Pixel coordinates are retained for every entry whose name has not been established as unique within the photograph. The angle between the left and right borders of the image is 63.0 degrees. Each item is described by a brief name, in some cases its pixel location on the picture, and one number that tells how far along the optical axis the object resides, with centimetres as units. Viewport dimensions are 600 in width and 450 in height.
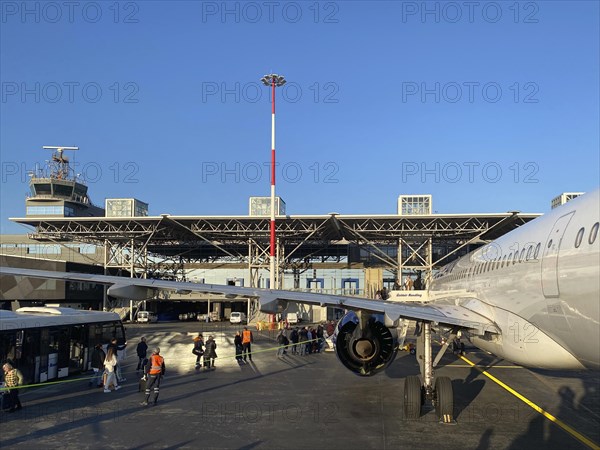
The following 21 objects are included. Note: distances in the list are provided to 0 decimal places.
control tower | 8075
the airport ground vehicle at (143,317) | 6194
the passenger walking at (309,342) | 2992
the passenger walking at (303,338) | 2933
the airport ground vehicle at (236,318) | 6138
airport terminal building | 5478
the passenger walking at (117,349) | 1836
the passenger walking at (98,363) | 1838
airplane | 843
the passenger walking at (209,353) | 2264
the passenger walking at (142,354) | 2119
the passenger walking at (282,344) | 2796
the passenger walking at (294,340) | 2956
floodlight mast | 4053
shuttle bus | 1633
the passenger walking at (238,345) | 2400
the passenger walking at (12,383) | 1406
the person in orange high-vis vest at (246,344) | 2495
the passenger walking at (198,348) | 2273
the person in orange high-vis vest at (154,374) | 1514
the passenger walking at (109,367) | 1741
